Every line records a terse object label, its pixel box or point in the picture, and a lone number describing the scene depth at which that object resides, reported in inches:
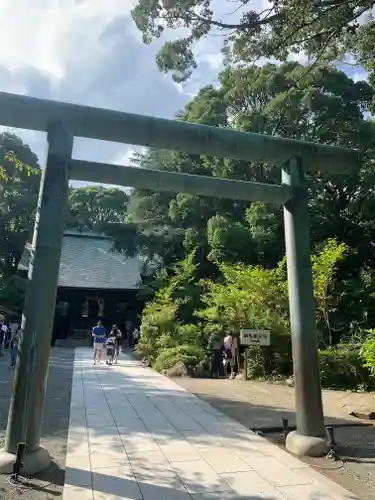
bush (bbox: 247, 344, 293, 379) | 468.1
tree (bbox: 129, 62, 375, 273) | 691.4
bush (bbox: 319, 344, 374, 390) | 414.6
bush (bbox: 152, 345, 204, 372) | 525.3
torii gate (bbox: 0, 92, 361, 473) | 171.8
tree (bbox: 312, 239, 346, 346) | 467.2
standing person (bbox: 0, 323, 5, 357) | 692.1
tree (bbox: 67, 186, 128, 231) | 1606.8
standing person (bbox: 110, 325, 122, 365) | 673.3
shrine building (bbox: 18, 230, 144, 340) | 1076.5
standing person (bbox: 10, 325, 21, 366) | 503.6
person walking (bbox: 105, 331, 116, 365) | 623.5
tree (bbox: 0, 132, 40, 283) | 1192.2
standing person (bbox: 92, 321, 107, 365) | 610.2
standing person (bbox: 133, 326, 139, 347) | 863.8
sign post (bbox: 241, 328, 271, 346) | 435.5
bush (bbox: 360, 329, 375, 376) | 268.0
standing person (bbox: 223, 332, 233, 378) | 503.5
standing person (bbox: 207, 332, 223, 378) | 516.0
